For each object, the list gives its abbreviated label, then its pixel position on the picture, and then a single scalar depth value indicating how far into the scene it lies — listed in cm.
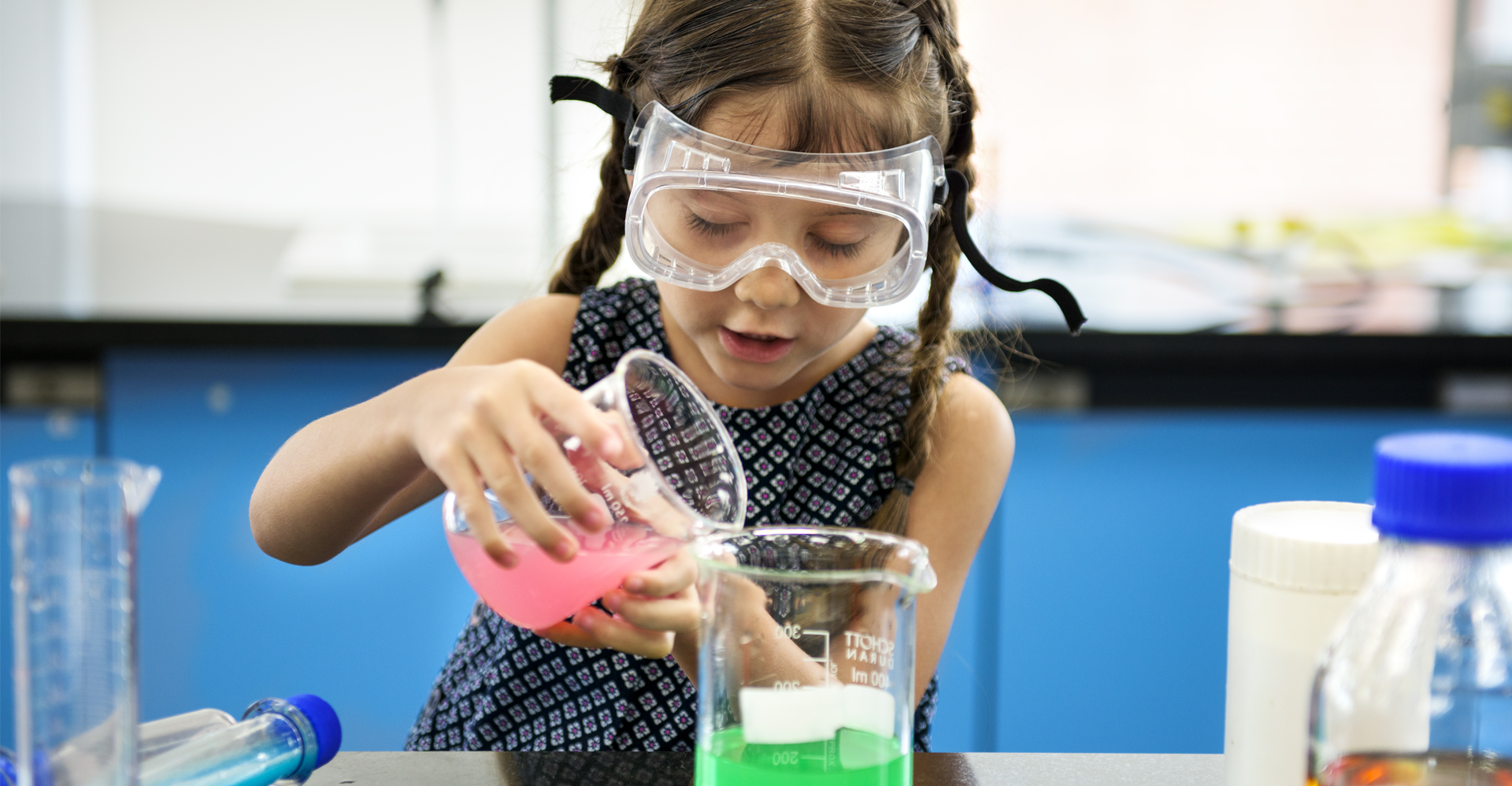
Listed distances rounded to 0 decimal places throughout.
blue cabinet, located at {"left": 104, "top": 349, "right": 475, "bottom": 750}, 204
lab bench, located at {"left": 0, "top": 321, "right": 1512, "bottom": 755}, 204
